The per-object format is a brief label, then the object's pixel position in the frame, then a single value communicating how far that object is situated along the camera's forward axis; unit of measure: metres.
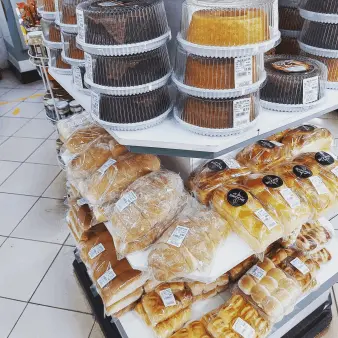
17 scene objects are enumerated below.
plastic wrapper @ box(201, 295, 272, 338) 1.17
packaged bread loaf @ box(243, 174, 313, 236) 1.12
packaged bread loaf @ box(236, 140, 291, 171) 1.33
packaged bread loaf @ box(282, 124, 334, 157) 1.40
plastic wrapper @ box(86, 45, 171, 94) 1.01
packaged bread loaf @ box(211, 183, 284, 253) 1.07
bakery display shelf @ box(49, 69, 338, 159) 1.02
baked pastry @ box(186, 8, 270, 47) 0.89
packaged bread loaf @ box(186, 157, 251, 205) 1.22
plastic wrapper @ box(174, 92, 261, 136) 1.00
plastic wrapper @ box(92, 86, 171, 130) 1.07
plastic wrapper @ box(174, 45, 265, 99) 0.94
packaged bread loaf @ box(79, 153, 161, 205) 1.24
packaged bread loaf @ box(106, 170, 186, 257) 1.10
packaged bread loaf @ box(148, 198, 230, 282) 1.04
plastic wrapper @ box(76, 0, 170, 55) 0.95
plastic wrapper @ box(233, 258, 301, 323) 1.20
